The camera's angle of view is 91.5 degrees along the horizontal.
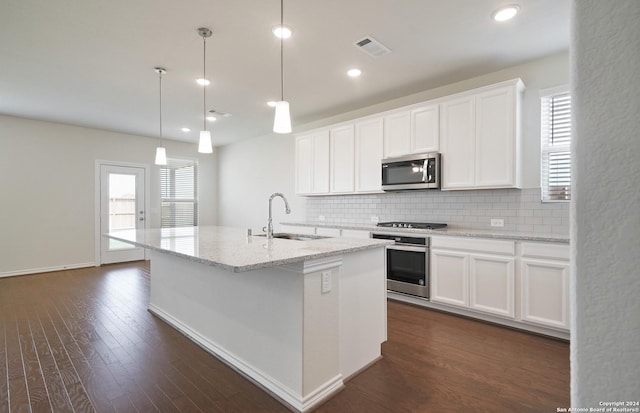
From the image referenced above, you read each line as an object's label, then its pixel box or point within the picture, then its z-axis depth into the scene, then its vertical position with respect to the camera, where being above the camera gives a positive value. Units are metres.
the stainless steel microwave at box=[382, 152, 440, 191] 3.63 +0.40
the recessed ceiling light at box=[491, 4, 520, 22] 2.36 +1.49
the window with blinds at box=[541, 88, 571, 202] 3.14 +0.59
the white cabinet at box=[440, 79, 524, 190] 3.12 +0.71
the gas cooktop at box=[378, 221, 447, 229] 3.67 -0.25
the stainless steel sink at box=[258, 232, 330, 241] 3.04 -0.32
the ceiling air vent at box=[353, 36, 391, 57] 2.83 +1.49
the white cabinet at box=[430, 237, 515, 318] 2.94 -0.70
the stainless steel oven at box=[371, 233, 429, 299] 3.49 -0.70
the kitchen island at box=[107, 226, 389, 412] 1.82 -0.70
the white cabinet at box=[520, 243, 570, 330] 2.65 -0.70
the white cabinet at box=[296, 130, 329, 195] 4.88 +0.67
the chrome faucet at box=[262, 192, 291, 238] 2.82 -0.24
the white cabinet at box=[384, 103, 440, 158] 3.67 +0.91
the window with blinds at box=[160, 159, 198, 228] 6.91 +0.26
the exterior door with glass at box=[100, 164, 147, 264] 6.04 -0.03
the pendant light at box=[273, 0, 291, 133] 2.25 +0.63
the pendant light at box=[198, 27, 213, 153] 2.66 +1.08
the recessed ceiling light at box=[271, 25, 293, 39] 2.62 +1.48
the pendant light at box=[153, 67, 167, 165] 3.38 +0.55
